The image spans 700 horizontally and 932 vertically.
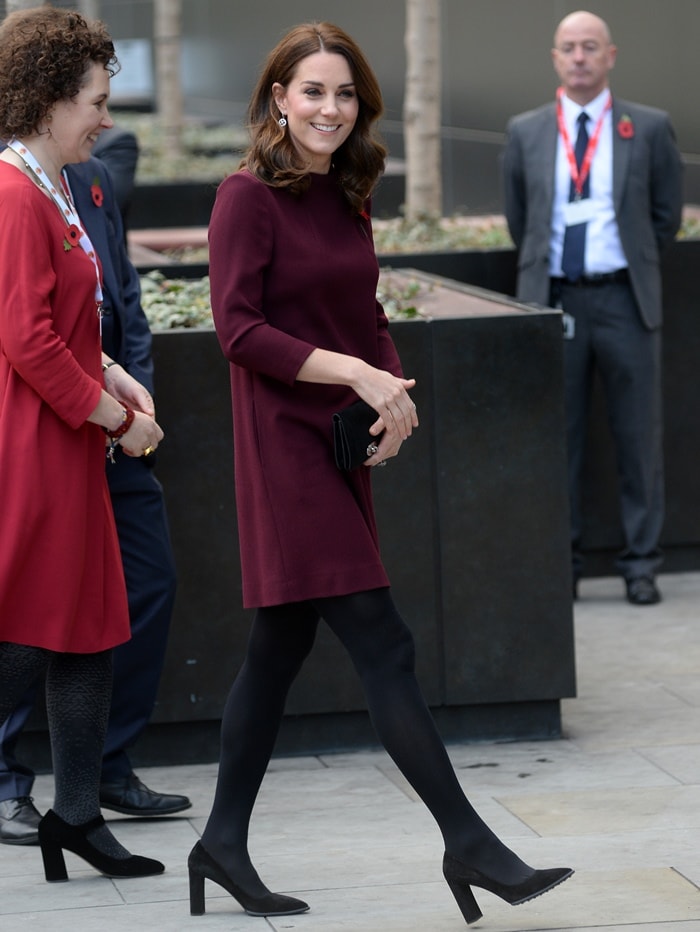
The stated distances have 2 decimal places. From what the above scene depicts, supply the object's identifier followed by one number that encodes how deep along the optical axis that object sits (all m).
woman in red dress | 7.87
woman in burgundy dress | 7.66
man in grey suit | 15.01
